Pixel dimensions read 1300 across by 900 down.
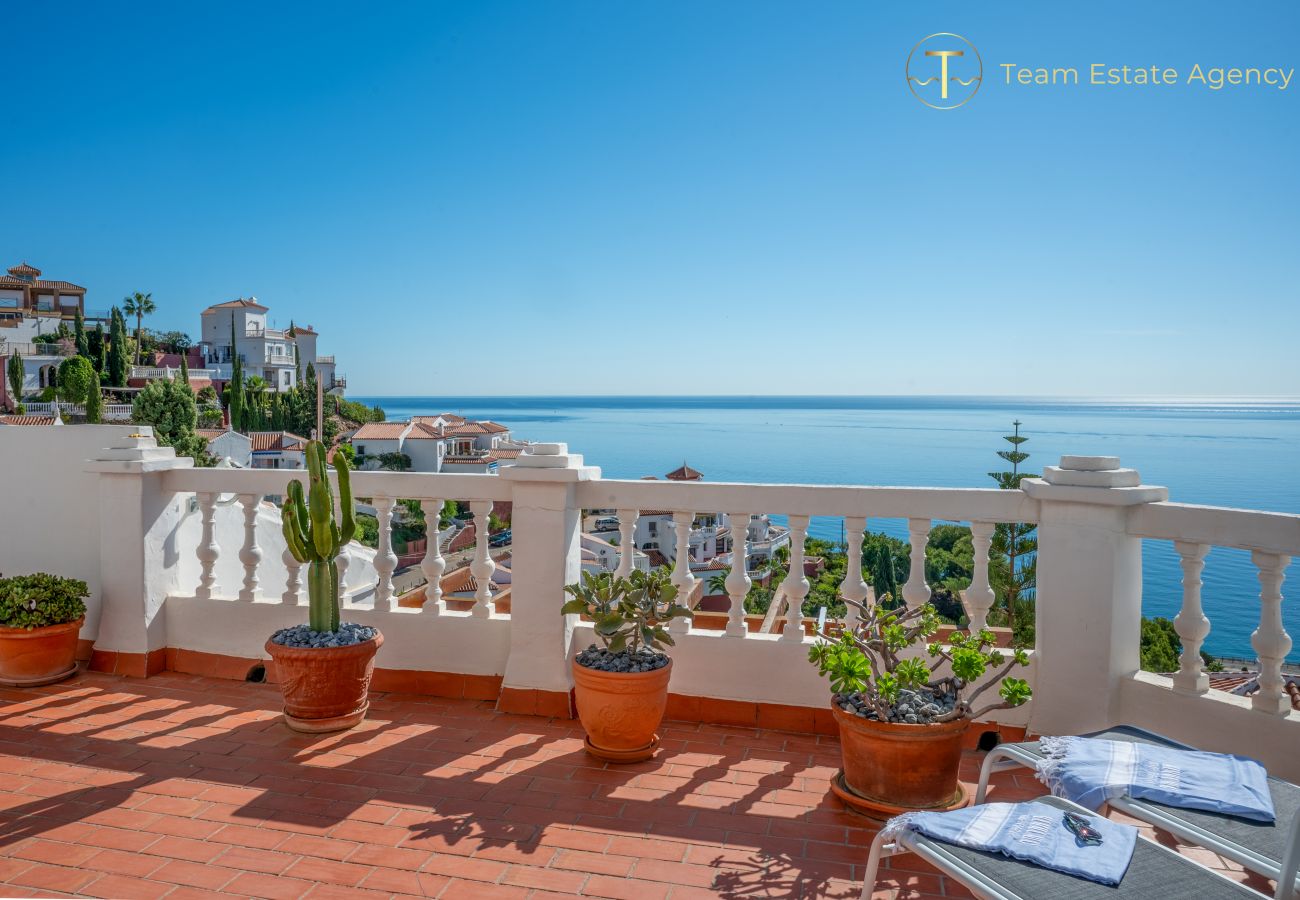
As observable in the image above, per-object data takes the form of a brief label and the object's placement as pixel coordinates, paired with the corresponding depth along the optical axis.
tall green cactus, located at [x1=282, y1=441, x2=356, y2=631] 4.05
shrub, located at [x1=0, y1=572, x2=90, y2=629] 4.46
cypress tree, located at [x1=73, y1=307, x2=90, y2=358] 51.66
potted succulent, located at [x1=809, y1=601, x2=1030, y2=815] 2.99
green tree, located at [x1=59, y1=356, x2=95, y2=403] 45.00
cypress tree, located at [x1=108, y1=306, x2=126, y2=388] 52.03
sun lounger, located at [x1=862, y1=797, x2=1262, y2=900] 1.71
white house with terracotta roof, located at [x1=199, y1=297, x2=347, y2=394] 78.62
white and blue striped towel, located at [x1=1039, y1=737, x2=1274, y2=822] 2.11
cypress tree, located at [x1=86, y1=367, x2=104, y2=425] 39.28
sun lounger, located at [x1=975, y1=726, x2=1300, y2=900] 1.71
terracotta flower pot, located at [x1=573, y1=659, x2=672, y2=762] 3.53
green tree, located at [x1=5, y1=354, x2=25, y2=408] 44.25
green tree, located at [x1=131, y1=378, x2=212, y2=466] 28.73
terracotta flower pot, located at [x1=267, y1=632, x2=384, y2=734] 3.83
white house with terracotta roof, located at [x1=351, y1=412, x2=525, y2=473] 50.91
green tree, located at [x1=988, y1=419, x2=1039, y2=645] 11.34
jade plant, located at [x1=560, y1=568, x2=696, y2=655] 3.65
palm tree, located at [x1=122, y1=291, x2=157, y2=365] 72.00
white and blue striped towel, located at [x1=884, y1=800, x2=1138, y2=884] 1.81
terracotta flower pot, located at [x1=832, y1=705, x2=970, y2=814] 2.98
